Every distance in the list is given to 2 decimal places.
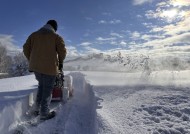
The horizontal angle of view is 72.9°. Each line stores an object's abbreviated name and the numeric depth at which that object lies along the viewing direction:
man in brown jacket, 2.88
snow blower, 3.84
